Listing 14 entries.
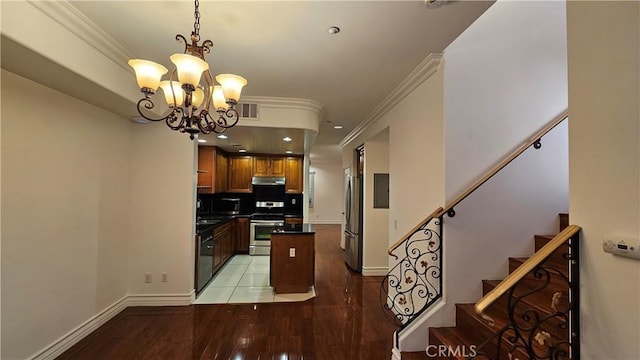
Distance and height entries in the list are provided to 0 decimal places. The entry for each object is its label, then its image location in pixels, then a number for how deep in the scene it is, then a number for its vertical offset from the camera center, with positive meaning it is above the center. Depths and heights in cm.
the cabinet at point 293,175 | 671 +40
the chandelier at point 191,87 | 151 +66
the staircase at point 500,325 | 182 -101
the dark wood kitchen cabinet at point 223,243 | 466 -106
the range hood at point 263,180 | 657 +25
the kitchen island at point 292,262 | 396 -109
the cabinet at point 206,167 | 554 +47
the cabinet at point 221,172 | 581 +41
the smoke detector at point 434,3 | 171 +125
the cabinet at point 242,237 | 622 -112
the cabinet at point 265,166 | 662 +61
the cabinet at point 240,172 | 655 +44
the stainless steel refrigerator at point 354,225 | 502 -68
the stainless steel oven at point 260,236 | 614 -108
